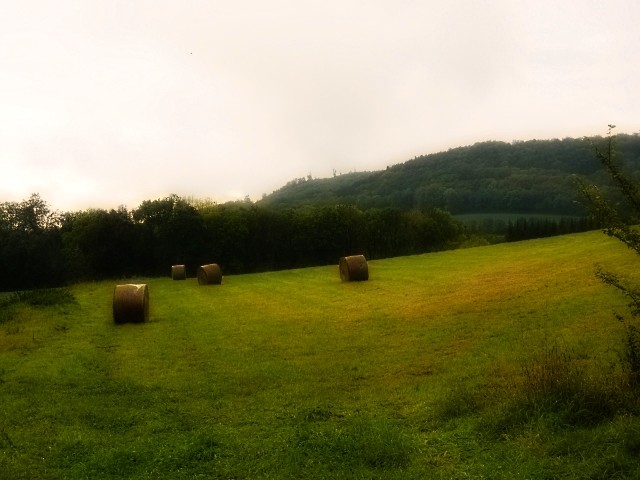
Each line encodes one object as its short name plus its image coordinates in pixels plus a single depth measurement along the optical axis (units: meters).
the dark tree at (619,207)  8.52
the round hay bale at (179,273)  54.34
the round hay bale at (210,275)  44.12
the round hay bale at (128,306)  23.25
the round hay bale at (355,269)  36.25
